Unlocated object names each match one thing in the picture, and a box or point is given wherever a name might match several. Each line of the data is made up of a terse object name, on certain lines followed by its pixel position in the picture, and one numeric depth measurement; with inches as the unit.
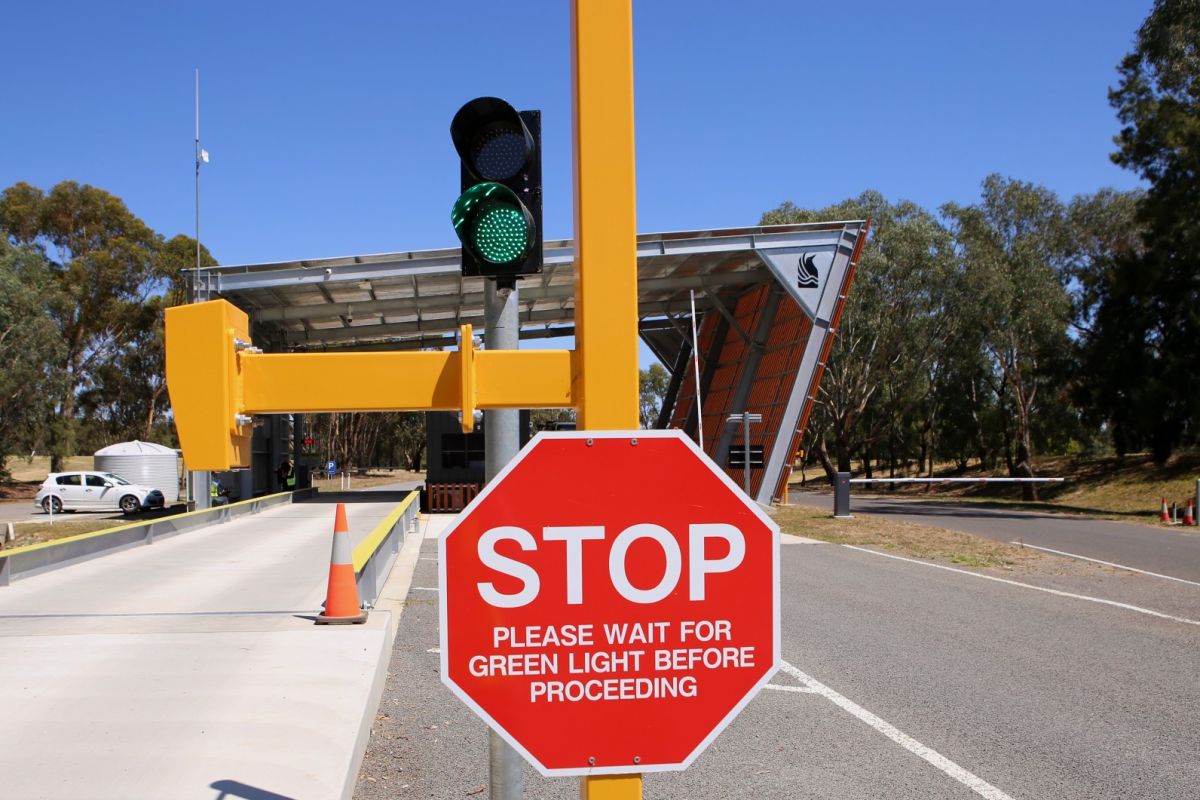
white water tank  1721.2
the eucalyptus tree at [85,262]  2191.2
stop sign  95.9
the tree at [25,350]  1838.1
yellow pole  100.7
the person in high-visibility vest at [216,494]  1107.9
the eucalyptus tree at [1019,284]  1756.9
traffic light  124.2
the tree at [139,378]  2281.0
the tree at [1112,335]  1381.6
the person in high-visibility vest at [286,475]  1343.5
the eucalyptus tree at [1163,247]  1197.1
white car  1423.5
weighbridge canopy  1059.9
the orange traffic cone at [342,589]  327.0
